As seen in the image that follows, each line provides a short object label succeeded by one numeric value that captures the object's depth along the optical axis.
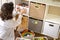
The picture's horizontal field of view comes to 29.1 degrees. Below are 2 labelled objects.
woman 1.67
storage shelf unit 2.05
